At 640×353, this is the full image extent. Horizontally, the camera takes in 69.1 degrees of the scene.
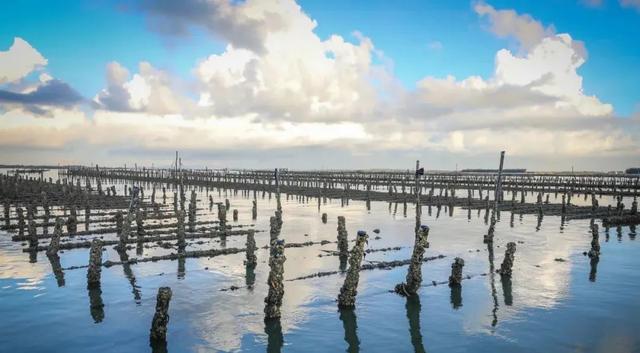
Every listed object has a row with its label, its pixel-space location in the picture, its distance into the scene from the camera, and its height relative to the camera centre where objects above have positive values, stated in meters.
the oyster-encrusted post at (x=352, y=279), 16.48 -3.80
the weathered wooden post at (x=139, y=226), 31.36 -3.77
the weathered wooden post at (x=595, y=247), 25.98 -3.71
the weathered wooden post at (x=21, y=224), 30.88 -3.76
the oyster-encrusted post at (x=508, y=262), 21.97 -3.94
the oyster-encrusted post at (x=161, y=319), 13.45 -4.42
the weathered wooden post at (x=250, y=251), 23.11 -3.91
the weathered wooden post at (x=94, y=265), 19.42 -4.01
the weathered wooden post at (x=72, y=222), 31.97 -3.75
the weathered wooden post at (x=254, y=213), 44.50 -3.87
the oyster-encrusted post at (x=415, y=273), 18.23 -3.88
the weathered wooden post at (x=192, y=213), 36.31 -3.45
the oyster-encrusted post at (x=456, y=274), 20.02 -4.16
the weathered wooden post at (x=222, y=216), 33.69 -3.20
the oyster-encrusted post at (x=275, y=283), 15.27 -3.64
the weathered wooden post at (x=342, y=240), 25.70 -3.65
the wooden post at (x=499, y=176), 30.92 +0.17
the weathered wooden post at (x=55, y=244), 25.11 -4.11
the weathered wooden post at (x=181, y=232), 27.31 -3.62
